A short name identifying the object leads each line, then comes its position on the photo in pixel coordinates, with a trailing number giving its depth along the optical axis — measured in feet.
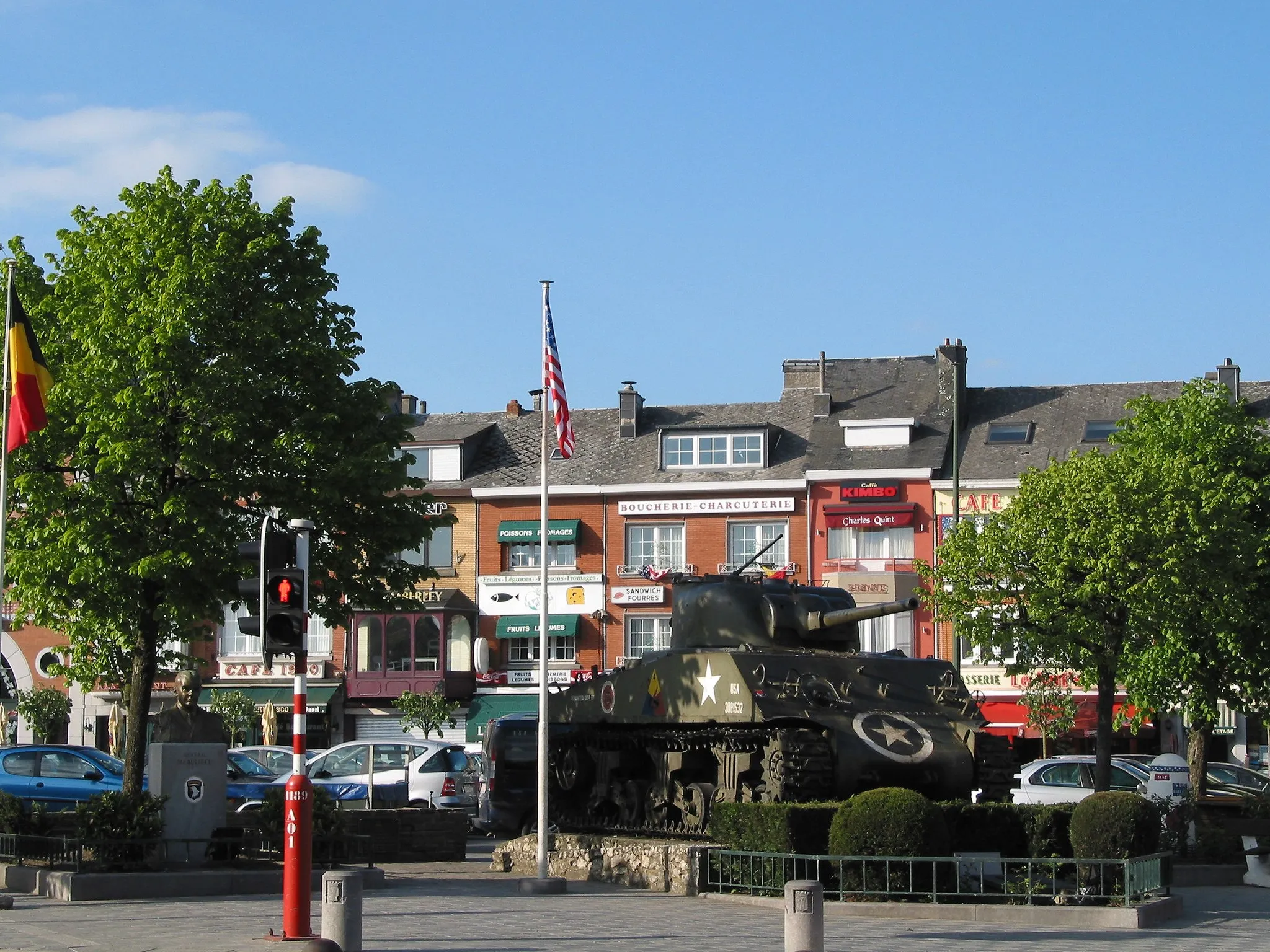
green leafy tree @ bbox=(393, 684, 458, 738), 156.15
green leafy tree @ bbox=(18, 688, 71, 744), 159.22
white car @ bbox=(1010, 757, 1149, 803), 94.89
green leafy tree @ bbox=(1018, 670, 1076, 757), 140.56
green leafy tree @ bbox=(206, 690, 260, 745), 157.79
